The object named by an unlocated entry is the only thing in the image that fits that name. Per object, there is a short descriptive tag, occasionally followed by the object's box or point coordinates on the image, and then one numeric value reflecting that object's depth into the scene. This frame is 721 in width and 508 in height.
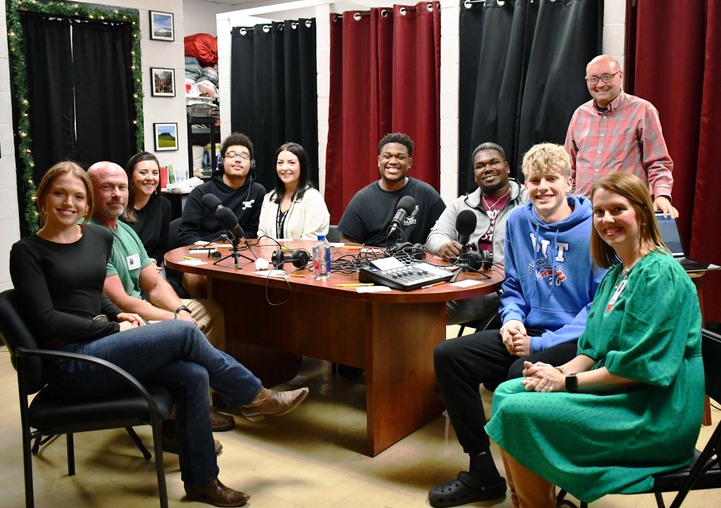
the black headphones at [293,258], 3.04
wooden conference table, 2.80
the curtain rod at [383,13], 4.84
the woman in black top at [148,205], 3.60
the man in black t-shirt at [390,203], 3.81
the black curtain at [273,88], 5.68
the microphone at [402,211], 3.04
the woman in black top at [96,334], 2.23
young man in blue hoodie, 2.47
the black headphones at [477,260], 2.95
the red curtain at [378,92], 4.93
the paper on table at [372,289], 2.62
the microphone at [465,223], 2.94
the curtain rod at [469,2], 4.61
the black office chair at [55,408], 2.14
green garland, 4.55
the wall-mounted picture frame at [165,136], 5.47
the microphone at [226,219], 3.09
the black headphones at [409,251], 3.17
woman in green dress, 1.81
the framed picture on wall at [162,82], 5.41
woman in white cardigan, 3.92
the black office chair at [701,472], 1.75
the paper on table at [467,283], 2.69
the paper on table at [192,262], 3.19
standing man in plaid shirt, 3.55
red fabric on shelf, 7.27
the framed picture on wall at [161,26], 5.35
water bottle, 2.93
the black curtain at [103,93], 5.03
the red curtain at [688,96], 3.88
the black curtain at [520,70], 4.16
